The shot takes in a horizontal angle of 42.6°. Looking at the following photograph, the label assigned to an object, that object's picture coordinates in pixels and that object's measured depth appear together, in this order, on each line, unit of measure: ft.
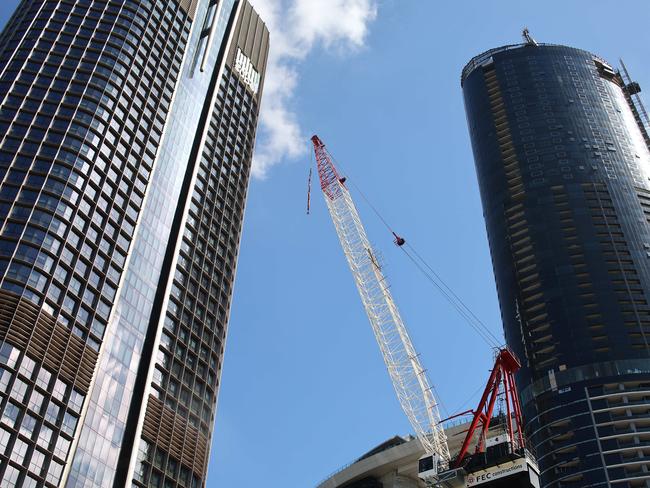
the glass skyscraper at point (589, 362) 547.49
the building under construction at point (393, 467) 615.98
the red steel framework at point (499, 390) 427.82
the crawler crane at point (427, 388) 404.57
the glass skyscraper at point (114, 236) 356.38
